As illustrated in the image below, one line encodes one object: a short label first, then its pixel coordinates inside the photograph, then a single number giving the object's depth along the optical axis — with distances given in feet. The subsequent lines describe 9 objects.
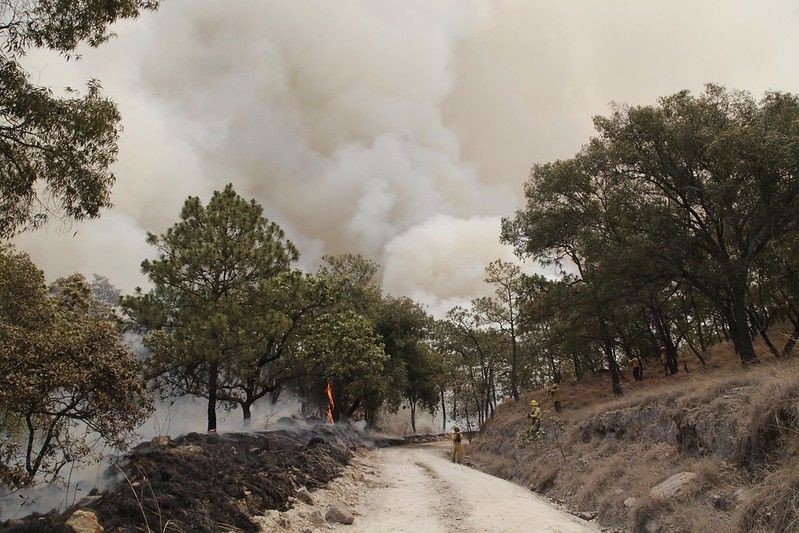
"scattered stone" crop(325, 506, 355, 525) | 35.86
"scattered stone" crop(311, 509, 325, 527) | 34.33
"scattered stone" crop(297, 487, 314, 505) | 39.29
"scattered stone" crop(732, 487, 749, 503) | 25.79
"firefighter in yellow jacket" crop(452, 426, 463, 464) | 99.86
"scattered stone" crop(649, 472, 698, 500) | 30.83
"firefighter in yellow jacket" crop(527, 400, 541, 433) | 73.41
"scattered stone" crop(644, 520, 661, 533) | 29.65
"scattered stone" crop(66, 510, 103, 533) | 22.80
